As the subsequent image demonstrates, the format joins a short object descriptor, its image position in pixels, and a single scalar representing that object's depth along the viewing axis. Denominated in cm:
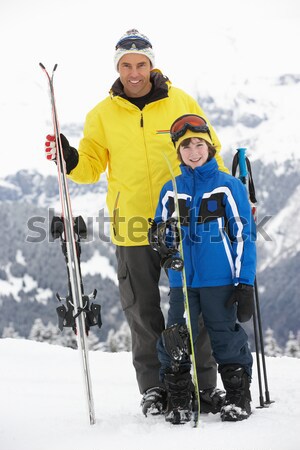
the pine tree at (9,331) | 7414
